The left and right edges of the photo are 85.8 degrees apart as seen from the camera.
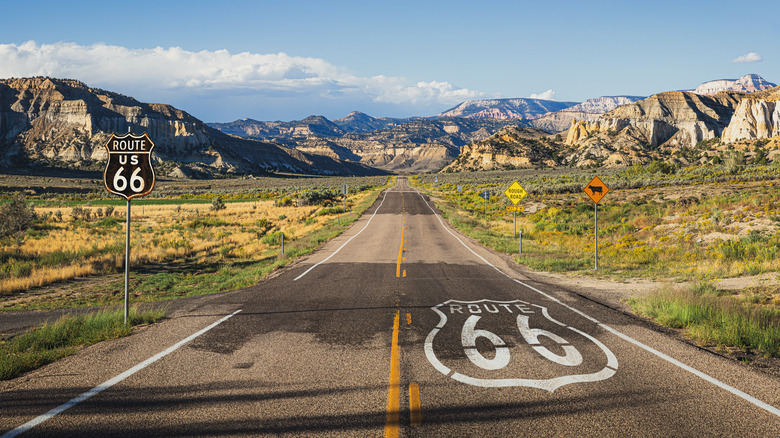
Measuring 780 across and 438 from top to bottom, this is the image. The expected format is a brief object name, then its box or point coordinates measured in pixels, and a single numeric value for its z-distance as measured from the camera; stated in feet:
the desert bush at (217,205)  165.17
